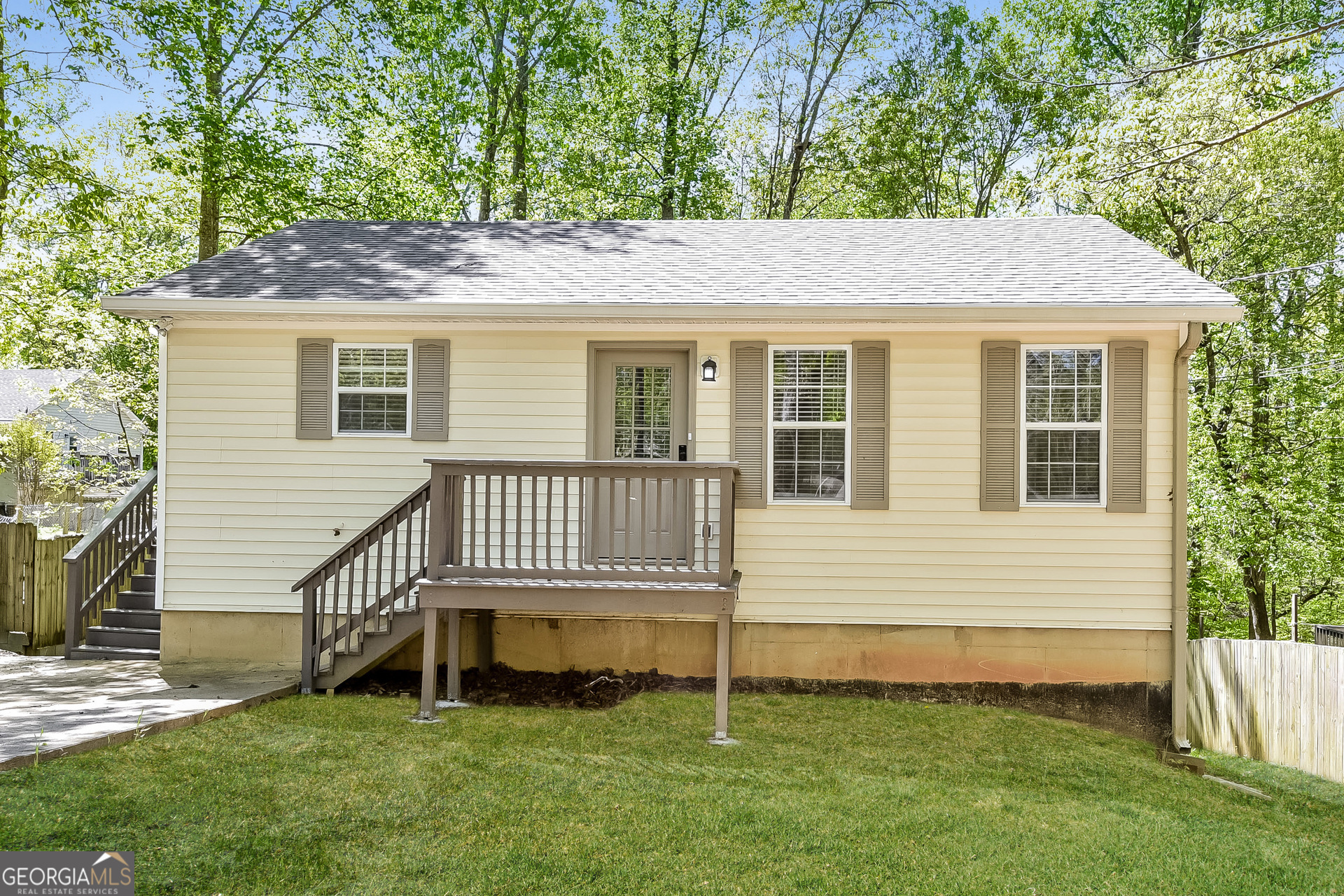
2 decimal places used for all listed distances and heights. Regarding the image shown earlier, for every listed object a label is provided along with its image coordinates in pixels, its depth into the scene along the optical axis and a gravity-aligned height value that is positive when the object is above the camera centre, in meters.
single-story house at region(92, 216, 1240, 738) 6.74 +0.01
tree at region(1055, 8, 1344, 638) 13.16 +1.76
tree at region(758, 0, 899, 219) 18.88 +9.07
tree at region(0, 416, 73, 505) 19.92 -0.47
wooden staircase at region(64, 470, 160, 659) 7.59 -1.38
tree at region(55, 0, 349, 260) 13.01 +5.96
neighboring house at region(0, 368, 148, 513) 15.70 +0.78
